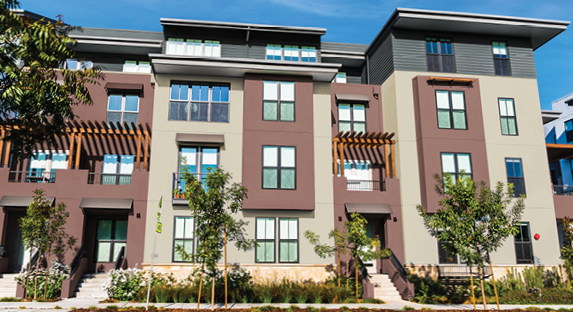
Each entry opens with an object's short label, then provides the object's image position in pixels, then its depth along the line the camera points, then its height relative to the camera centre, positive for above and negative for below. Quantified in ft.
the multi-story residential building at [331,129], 65.67 +19.92
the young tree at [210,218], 48.03 +4.17
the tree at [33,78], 38.32 +15.85
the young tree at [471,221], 51.62 +3.96
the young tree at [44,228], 56.18 +3.65
